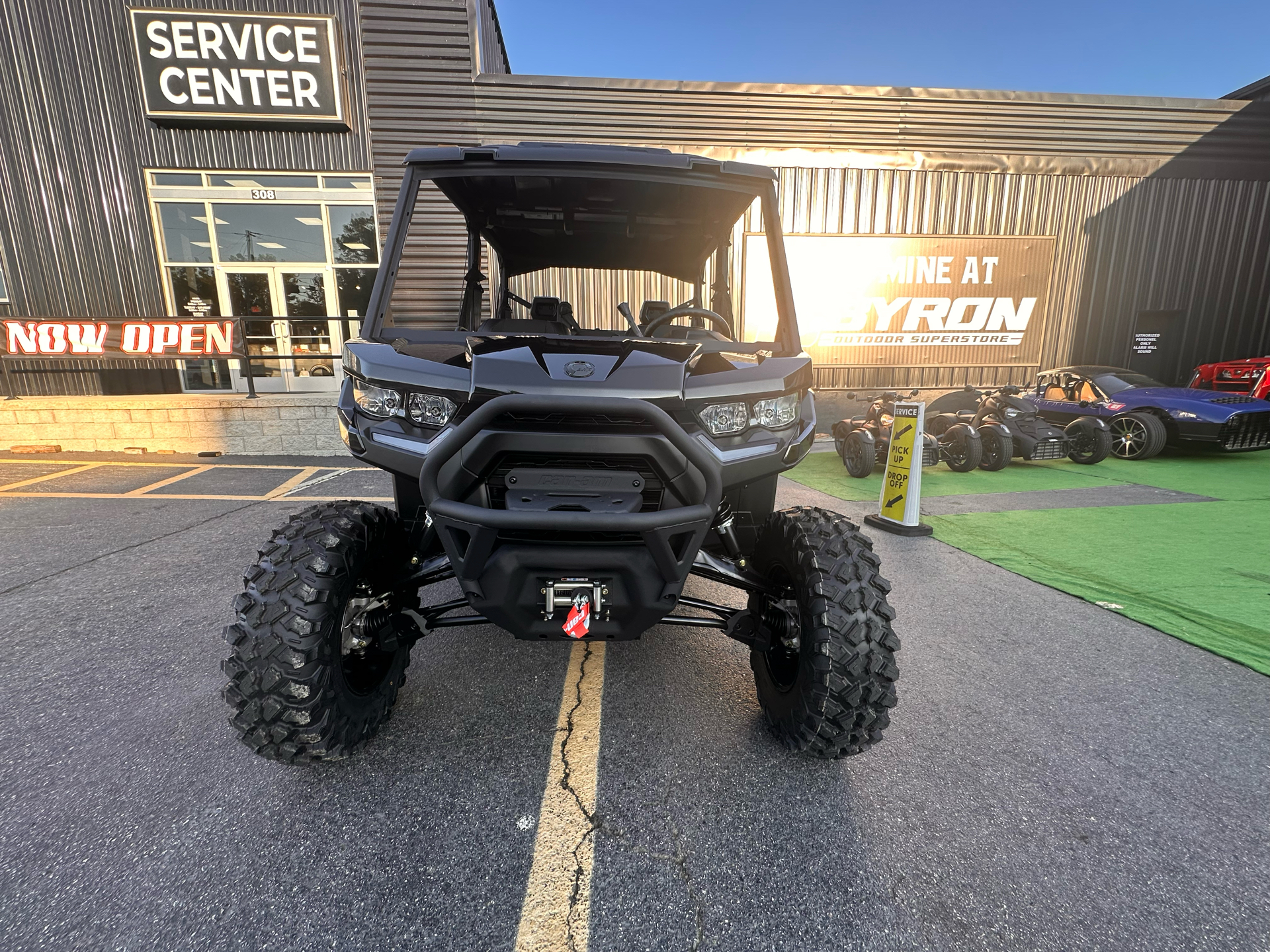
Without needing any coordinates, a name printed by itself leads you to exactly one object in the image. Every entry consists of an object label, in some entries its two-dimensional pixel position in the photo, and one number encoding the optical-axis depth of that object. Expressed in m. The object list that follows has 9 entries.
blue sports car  7.59
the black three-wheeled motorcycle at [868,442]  7.05
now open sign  8.55
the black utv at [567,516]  1.64
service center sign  9.55
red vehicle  8.91
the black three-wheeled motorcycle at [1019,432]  7.49
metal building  9.76
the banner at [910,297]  10.41
